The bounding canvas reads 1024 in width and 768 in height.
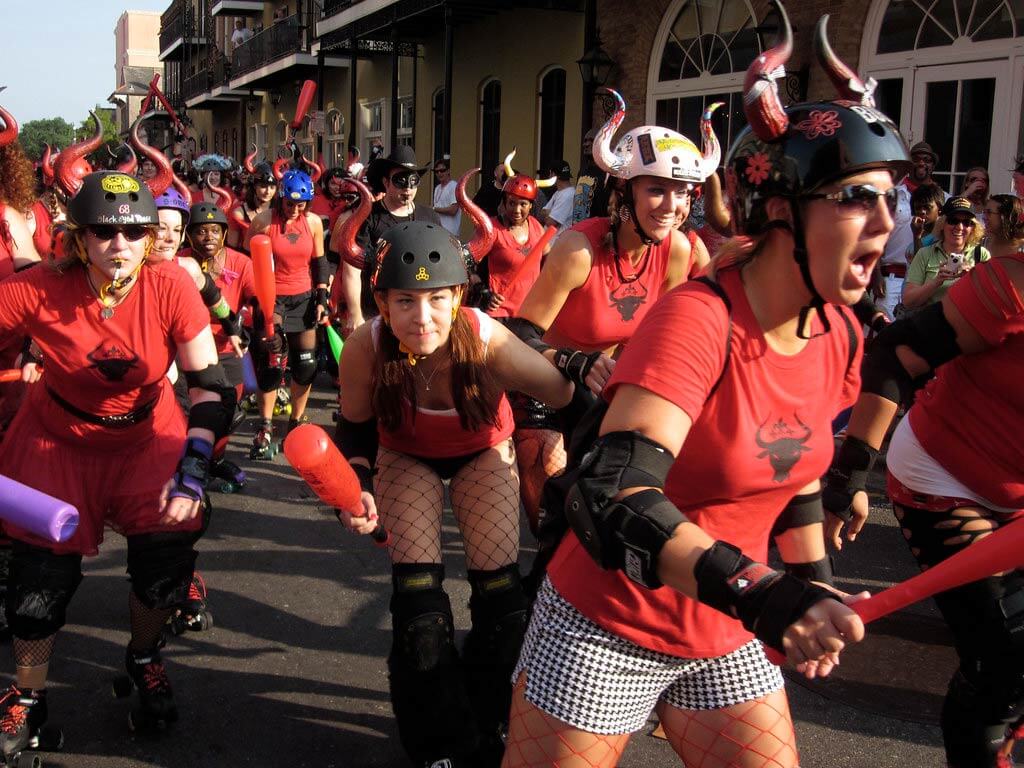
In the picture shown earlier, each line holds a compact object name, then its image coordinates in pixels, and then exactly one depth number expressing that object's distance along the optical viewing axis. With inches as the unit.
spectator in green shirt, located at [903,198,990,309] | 277.9
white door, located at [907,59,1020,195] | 396.8
